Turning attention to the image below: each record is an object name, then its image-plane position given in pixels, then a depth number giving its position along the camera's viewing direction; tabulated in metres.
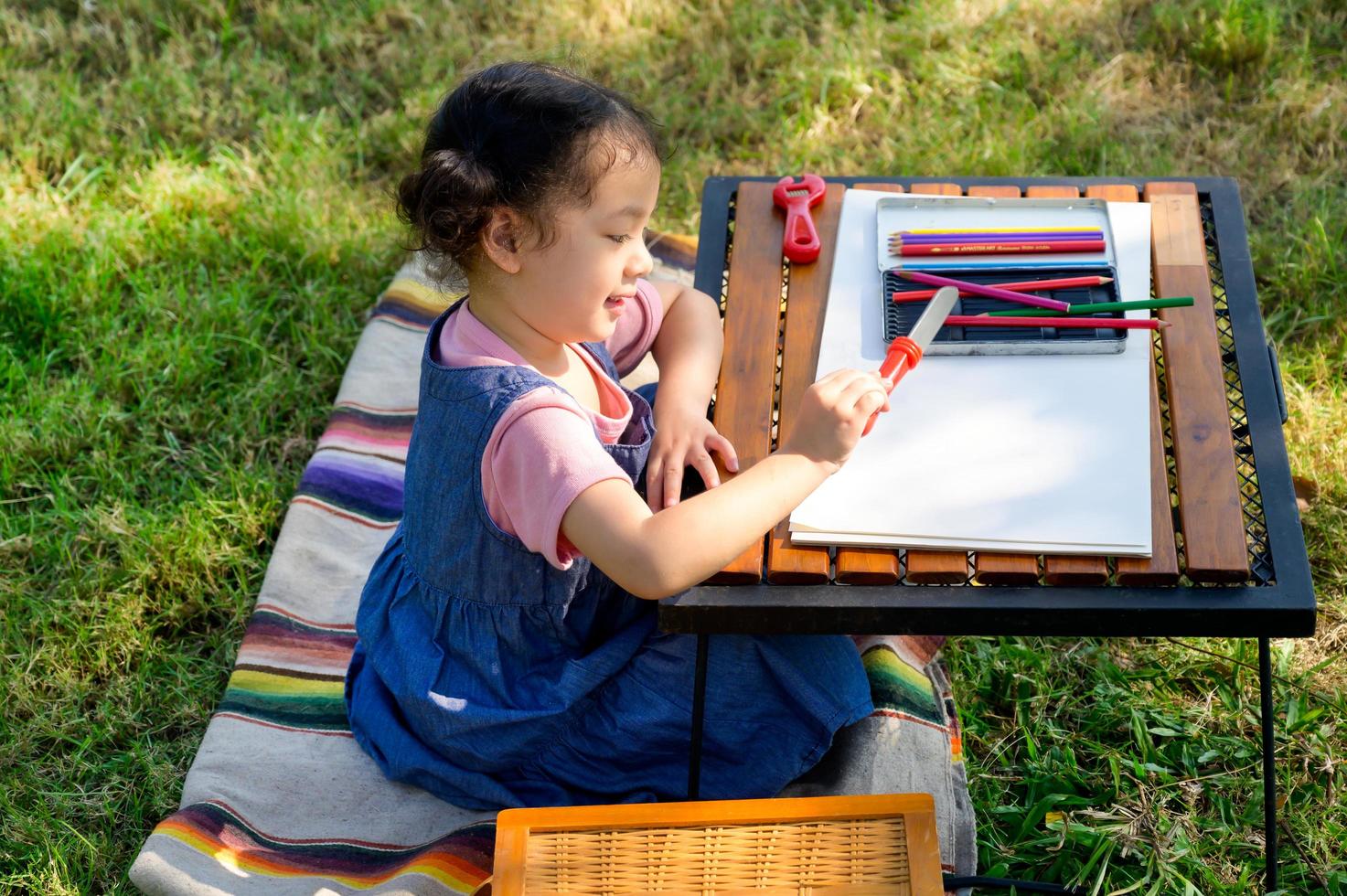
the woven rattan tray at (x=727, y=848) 2.70
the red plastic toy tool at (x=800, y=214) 2.97
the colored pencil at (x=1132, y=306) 2.83
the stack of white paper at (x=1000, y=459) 2.70
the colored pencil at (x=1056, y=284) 2.87
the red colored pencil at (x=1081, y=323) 2.82
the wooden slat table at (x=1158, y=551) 2.67
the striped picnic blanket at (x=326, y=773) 2.93
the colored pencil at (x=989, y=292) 2.85
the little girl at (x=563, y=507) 2.71
